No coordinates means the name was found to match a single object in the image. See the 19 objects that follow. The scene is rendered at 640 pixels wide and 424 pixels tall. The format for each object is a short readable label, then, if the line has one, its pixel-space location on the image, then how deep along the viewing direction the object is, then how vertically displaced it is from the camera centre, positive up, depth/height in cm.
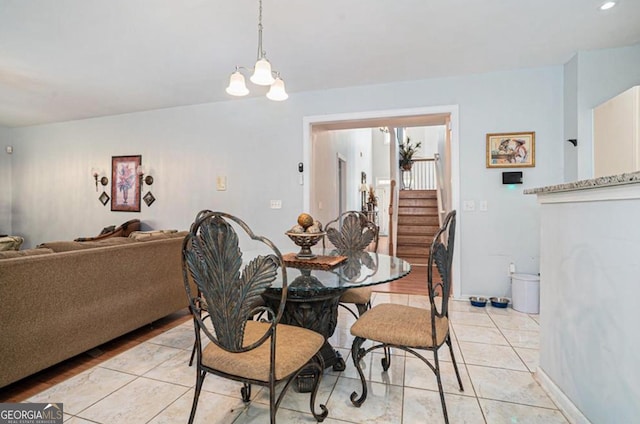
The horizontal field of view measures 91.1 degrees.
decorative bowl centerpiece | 190 -14
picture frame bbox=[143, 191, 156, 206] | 492 +17
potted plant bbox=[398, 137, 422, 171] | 937 +161
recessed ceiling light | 226 +149
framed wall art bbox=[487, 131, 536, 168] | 336 +65
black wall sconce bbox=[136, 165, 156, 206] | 491 +45
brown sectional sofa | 175 -59
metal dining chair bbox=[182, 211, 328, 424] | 117 -36
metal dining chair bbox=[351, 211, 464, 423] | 150 -60
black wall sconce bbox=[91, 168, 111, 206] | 527 +49
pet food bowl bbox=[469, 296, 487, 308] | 330 -97
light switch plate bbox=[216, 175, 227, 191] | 448 +38
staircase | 596 -28
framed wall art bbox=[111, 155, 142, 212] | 502 +43
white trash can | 311 -84
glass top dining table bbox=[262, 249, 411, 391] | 154 -37
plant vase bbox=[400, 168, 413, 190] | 990 +97
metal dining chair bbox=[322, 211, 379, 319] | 256 -21
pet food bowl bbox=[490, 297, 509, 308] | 325 -96
